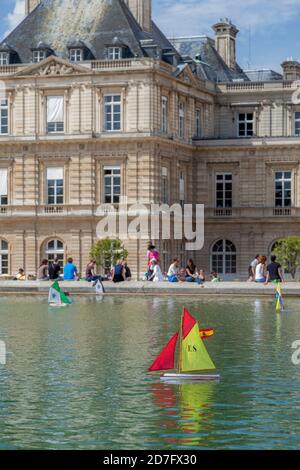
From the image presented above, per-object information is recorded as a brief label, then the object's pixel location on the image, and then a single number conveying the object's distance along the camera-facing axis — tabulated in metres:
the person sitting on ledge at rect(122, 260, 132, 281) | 59.38
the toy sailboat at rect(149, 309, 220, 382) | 24.34
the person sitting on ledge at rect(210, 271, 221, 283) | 61.44
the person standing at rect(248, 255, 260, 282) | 59.71
